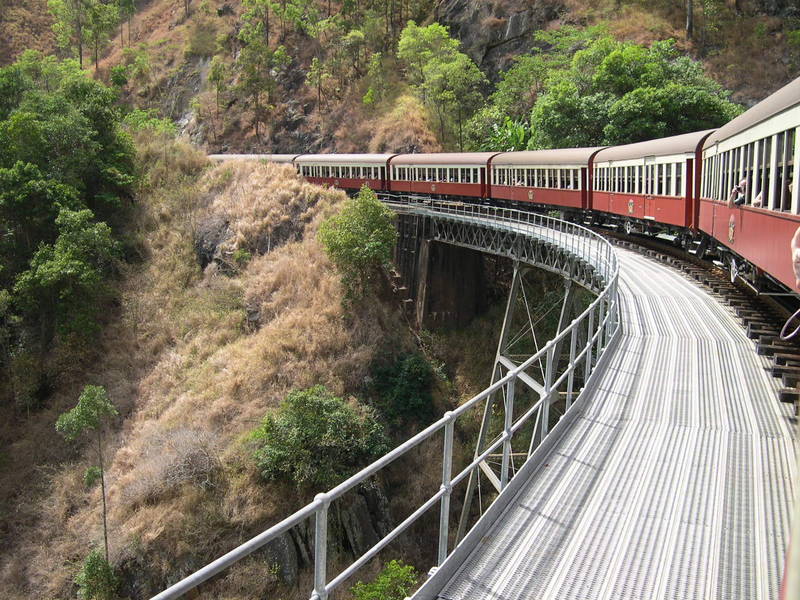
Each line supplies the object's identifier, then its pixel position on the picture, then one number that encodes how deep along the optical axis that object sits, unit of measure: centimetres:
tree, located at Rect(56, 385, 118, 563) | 1997
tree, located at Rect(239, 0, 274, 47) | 6244
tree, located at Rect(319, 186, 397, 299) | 2589
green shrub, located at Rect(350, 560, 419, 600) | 1372
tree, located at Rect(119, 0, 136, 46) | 7606
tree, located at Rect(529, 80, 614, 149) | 3434
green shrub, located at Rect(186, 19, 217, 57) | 6725
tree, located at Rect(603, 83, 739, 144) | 3127
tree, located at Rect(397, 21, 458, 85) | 5000
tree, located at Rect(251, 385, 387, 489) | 1900
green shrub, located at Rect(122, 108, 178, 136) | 3962
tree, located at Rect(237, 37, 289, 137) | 5859
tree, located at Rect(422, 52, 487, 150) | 4697
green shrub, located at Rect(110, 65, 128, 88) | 4753
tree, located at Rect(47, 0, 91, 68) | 6900
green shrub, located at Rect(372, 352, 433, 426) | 2417
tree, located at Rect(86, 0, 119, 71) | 6744
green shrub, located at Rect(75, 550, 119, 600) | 1692
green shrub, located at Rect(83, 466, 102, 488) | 2053
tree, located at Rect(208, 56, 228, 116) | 5950
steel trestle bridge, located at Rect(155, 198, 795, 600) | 436
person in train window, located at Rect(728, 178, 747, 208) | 1128
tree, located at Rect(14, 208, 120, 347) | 2459
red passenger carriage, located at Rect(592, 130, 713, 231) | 1680
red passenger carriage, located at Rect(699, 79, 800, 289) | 854
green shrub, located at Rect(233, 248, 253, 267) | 2953
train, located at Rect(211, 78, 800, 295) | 923
